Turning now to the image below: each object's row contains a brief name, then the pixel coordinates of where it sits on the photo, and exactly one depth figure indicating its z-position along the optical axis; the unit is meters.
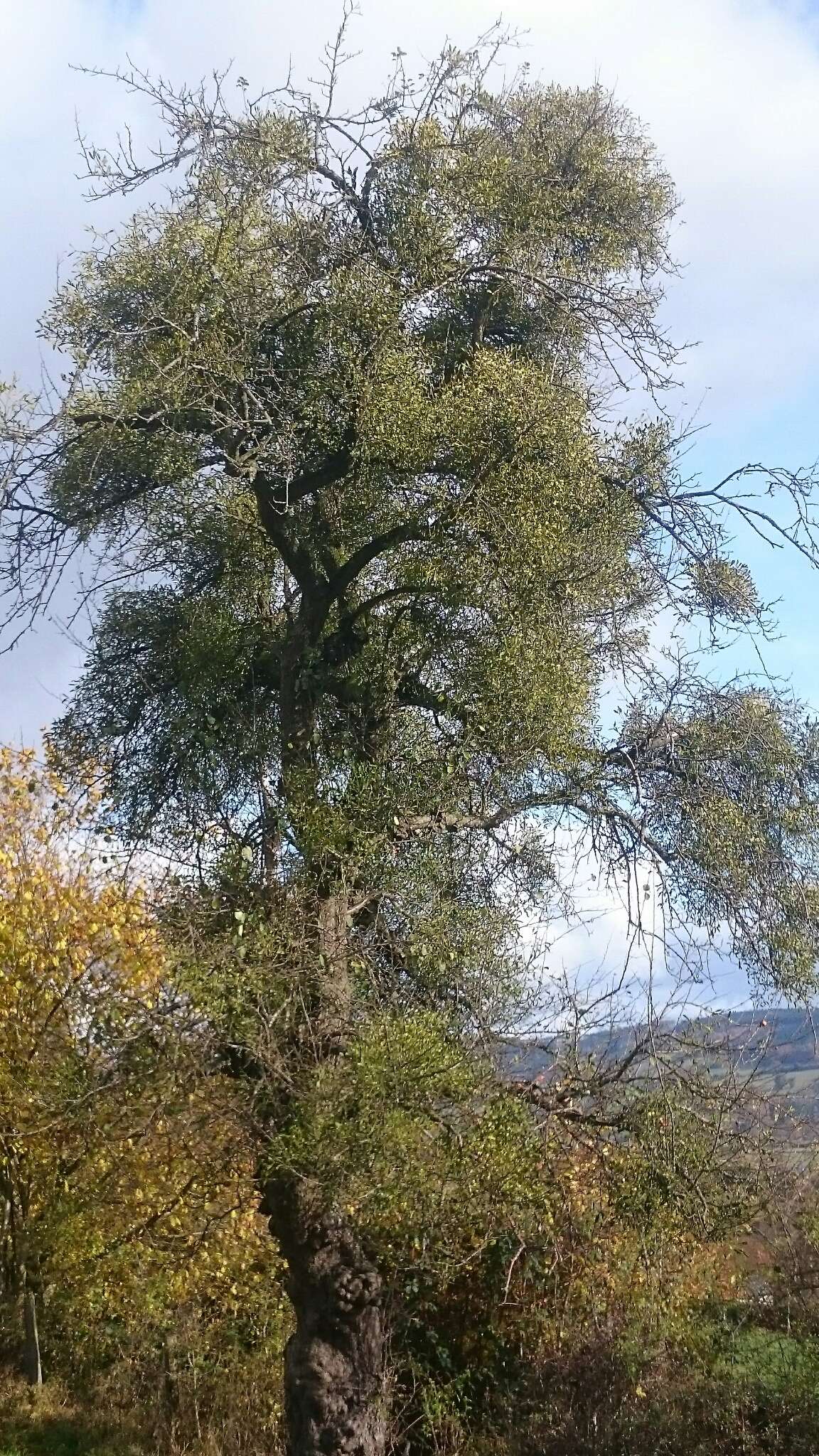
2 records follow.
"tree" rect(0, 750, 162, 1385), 8.23
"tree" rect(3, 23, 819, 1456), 8.43
